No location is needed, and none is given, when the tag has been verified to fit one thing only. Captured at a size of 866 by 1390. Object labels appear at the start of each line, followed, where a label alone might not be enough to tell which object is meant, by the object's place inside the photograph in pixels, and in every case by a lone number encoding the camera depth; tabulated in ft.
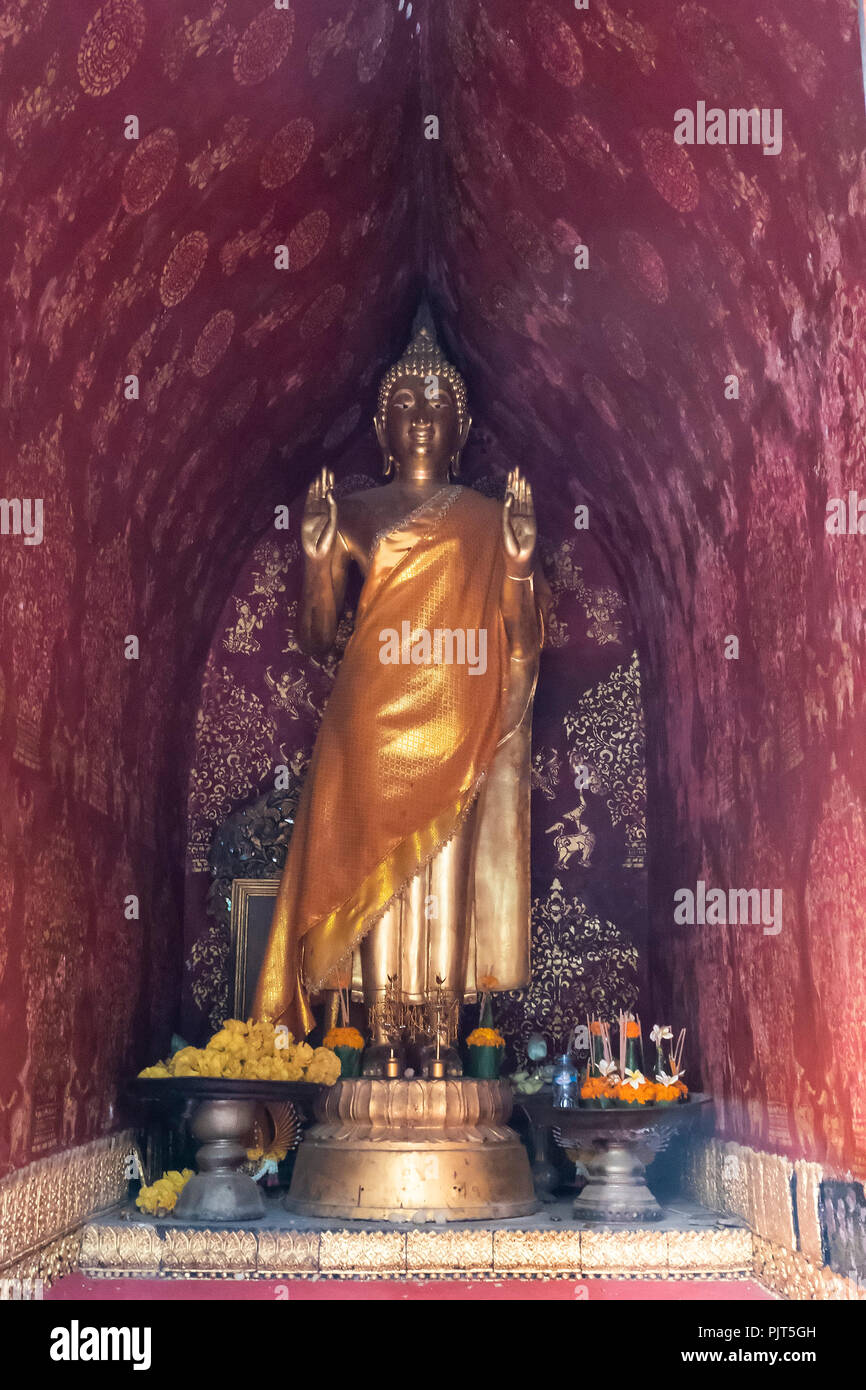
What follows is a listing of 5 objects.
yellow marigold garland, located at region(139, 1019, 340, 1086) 19.97
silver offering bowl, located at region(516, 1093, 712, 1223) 19.12
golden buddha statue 21.35
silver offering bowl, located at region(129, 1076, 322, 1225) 18.89
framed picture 23.94
